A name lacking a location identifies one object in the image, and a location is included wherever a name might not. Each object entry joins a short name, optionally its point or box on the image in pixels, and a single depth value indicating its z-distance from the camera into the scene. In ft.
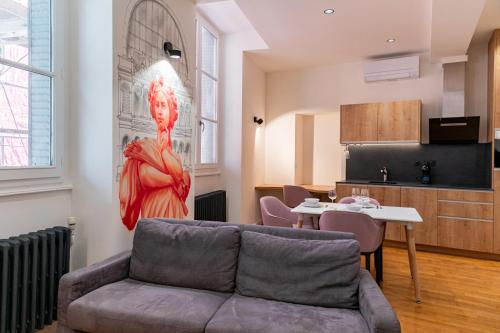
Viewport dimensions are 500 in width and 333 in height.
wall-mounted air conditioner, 16.42
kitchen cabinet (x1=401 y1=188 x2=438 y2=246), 14.69
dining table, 9.52
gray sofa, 5.57
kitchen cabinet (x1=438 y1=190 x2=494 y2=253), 13.79
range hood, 14.94
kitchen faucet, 17.43
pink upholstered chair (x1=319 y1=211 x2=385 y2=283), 9.53
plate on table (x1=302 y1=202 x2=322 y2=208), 11.49
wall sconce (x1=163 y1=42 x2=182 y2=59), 10.31
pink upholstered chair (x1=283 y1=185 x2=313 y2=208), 15.69
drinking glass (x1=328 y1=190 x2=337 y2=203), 11.64
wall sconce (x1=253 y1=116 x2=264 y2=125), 18.72
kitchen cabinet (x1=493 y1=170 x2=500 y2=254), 13.61
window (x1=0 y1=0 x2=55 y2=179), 6.85
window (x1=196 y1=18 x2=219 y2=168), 15.07
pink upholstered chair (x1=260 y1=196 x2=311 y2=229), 12.00
